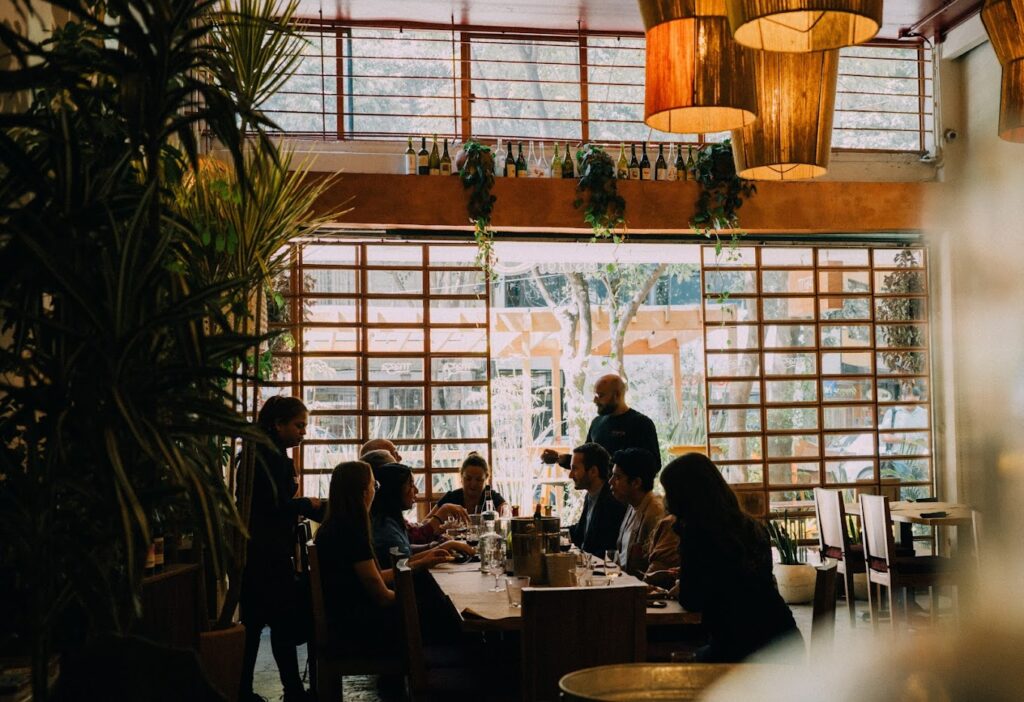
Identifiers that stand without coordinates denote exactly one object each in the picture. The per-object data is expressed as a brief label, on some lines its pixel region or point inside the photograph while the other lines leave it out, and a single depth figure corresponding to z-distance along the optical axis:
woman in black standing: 4.79
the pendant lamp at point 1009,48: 1.66
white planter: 7.61
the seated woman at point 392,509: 4.86
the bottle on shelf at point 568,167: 7.49
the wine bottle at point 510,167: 7.48
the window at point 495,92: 7.95
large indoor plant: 2.17
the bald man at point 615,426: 6.36
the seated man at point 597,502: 5.44
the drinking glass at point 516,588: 3.49
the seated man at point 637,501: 4.61
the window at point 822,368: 8.19
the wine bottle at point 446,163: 7.57
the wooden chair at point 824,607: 3.01
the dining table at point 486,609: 3.22
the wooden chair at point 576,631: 2.89
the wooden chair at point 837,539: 6.75
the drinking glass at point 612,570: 3.89
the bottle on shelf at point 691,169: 7.58
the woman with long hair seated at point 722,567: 3.20
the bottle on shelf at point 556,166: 7.61
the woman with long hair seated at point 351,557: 4.11
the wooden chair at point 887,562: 6.30
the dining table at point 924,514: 6.49
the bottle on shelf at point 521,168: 7.47
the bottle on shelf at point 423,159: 7.46
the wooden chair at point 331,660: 3.91
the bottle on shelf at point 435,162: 7.50
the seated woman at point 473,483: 6.26
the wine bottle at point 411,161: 7.43
